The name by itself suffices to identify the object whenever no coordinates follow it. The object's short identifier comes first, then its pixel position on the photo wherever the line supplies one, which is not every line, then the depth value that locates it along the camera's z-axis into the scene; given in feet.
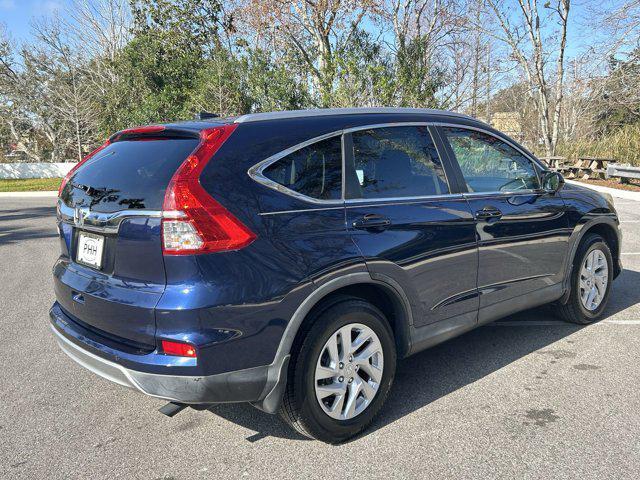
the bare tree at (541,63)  76.23
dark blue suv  7.97
